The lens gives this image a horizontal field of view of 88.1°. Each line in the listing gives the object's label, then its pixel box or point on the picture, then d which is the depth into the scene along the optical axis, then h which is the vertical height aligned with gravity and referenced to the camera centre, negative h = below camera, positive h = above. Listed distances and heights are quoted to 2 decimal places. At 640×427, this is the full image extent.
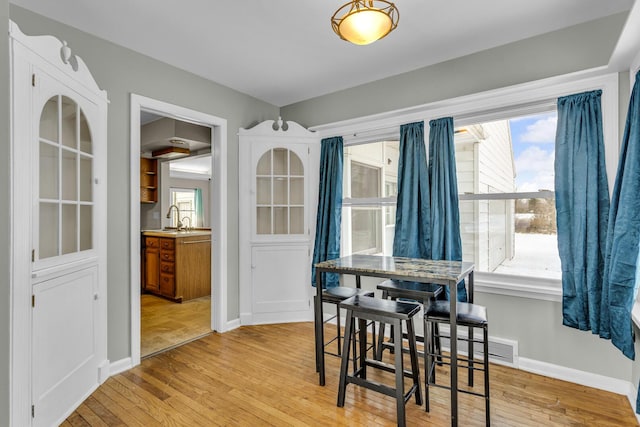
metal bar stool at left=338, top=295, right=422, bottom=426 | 1.96 -0.81
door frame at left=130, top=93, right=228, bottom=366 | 3.55 -0.03
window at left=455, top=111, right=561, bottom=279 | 2.69 +0.16
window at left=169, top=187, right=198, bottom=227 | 9.29 +0.36
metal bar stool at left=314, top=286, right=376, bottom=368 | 2.66 -0.66
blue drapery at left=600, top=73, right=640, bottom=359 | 1.90 -0.13
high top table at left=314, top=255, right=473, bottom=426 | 1.97 -0.39
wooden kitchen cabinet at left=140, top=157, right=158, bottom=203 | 6.06 +0.64
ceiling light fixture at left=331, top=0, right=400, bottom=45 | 1.76 +1.04
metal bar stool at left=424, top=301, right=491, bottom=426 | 2.01 -0.66
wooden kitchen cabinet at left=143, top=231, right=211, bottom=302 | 4.75 -0.75
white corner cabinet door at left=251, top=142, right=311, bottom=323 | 3.81 -0.24
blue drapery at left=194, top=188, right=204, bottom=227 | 9.51 +0.16
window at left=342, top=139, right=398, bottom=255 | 3.60 +0.19
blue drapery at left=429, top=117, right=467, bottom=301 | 2.94 +0.10
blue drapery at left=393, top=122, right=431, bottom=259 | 3.10 +0.15
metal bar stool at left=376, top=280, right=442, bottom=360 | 2.38 -0.63
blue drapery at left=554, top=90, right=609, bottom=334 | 2.29 +0.06
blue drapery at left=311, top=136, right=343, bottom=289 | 3.72 +0.06
